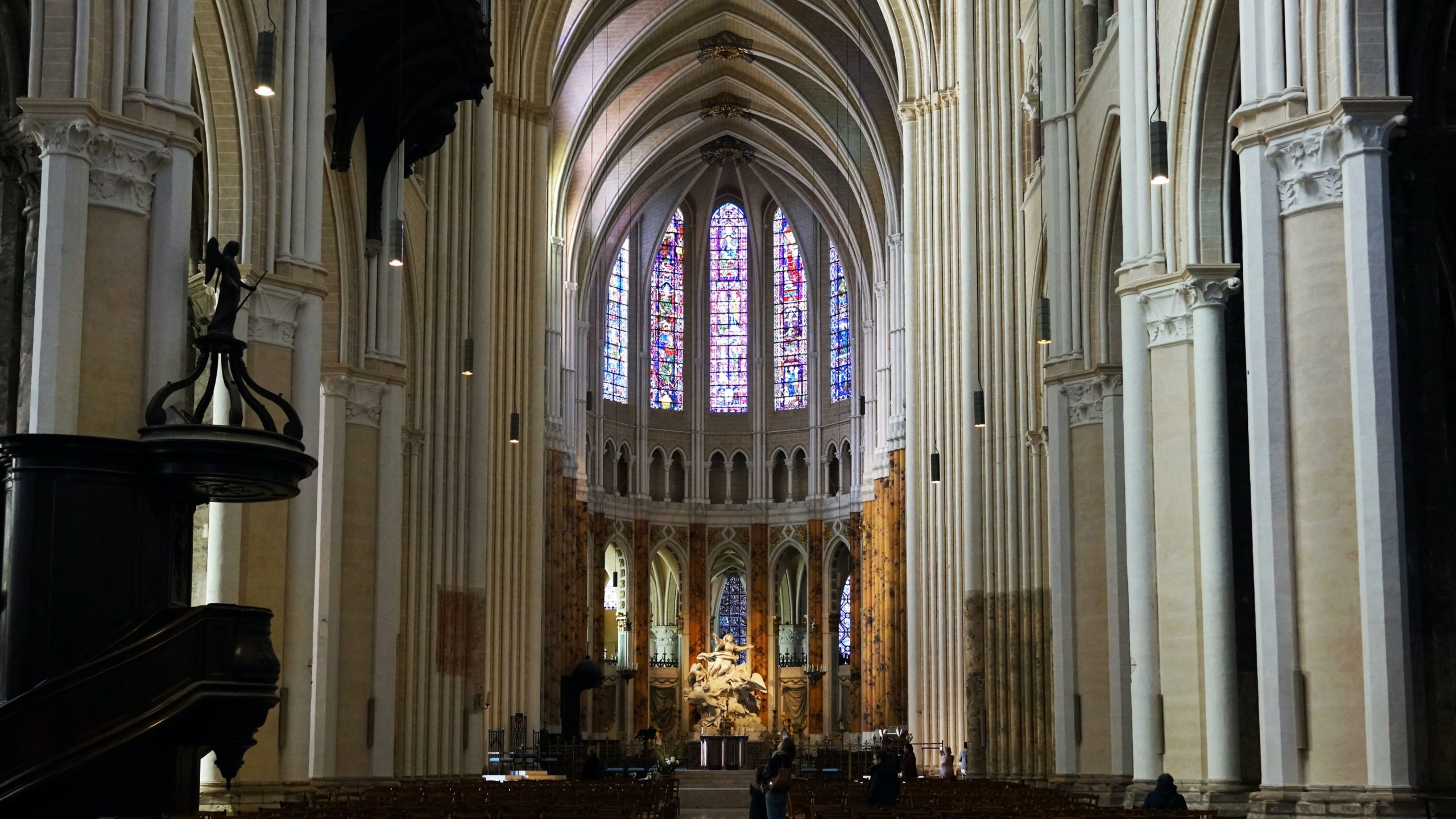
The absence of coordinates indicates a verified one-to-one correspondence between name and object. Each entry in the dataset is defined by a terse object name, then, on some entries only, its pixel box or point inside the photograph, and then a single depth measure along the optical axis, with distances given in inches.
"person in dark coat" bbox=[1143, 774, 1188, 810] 554.3
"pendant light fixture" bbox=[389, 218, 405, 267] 808.3
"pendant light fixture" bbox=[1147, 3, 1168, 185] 585.9
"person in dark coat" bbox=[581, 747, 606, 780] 1033.5
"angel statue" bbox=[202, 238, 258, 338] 469.4
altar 1889.8
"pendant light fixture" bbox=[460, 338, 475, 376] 1042.1
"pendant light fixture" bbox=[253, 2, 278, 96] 553.3
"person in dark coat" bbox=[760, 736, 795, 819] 491.8
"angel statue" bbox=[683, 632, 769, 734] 1947.6
